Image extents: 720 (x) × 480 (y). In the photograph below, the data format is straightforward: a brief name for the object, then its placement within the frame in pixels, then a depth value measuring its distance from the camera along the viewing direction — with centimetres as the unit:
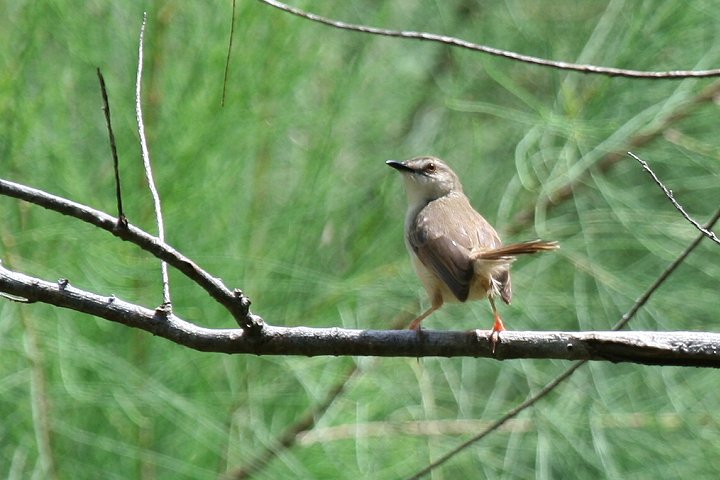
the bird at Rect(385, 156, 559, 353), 637
